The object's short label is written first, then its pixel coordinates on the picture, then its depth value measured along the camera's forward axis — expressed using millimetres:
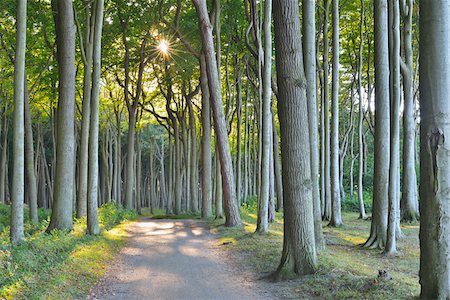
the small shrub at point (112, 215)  19414
